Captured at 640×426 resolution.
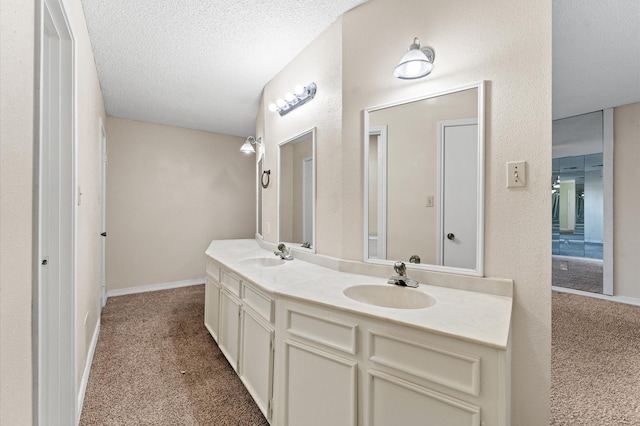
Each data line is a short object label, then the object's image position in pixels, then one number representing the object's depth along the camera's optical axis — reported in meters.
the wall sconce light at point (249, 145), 3.34
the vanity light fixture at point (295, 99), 2.14
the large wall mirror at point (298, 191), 2.18
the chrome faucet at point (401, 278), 1.48
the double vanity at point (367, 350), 0.91
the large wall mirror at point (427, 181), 1.41
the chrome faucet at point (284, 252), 2.32
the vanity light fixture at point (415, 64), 1.38
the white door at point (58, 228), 1.32
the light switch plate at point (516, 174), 1.27
